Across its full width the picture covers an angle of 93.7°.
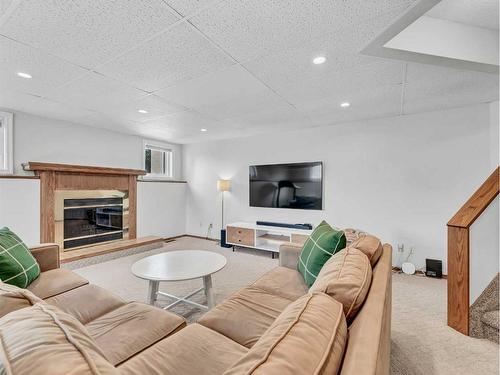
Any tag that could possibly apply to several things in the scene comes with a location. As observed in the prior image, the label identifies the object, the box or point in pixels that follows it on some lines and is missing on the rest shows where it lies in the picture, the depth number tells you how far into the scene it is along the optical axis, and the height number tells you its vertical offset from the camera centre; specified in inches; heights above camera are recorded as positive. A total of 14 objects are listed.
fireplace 143.3 -20.8
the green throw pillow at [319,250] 67.3 -18.6
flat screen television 158.1 +1.7
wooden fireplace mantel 132.9 +2.9
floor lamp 185.8 -1.6
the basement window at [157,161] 202.7 +23.5
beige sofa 23.4 -29.1
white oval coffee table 77.3 -29.2
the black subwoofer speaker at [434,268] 122.3 -41.9
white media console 156.8 -34.7
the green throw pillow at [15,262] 63.8 -21.9
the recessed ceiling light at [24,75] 86.0 +41.4
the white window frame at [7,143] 126.0 +23.0
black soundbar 156.6 -26.3
